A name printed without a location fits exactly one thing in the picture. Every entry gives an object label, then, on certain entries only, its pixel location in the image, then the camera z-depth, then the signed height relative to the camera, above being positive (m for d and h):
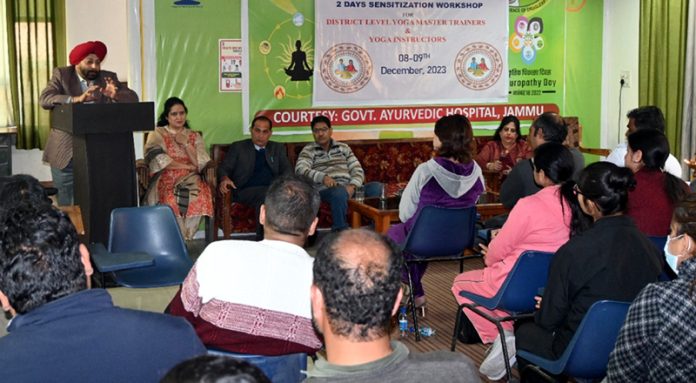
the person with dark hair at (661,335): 2.62 -0.68
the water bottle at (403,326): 5.16 -1.27
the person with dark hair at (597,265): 3.30 -0.59
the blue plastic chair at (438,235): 5.12 -0.75
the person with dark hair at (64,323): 1.99 -0.49
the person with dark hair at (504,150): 7.50 -0.39
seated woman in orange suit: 7.12 -0.54
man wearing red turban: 5.85 +0.09
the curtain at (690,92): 8.38 +0.10
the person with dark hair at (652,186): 4.45 -0.41
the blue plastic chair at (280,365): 2.67 -0.77
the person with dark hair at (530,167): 5.14 -0.36
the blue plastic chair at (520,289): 3.96 -0.83
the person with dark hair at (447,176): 5.16 -0.41
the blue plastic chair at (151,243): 4.63 -0.72
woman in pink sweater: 4.12 -0.58
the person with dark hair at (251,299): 2.63 -0.57
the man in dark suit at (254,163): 7.44 -0.49
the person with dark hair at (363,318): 1.76 -0.42
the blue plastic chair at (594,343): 3.08 -0.83
